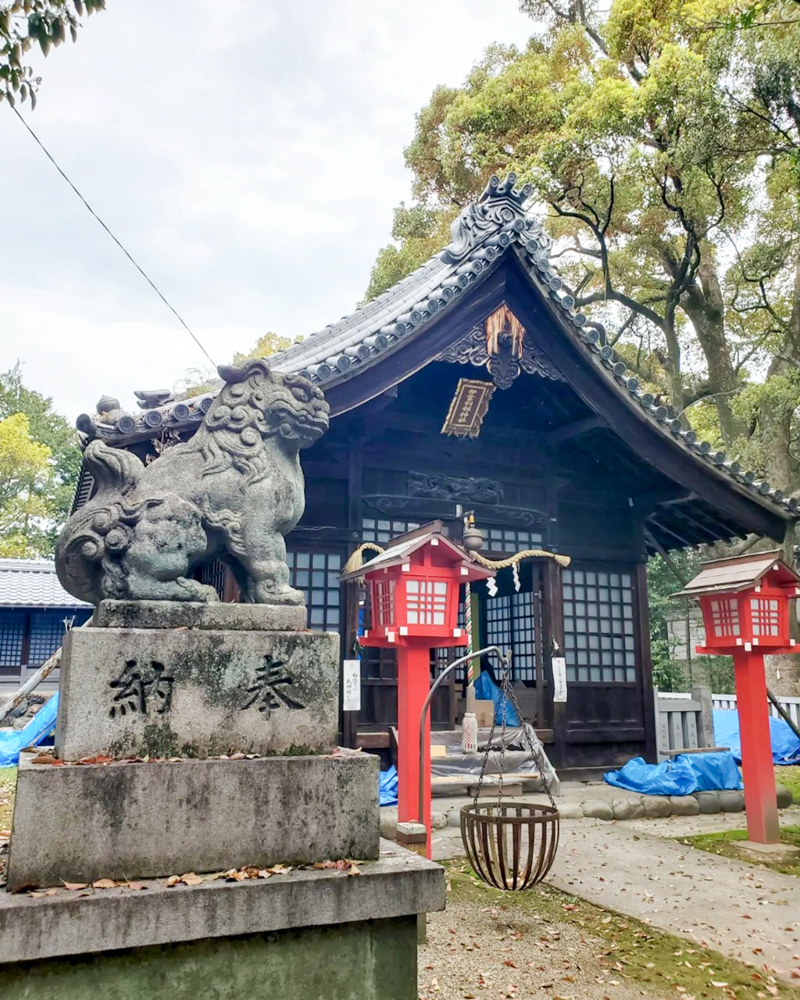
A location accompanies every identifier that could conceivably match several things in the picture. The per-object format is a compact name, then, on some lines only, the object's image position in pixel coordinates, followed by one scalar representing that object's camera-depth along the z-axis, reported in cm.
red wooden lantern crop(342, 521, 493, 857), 627
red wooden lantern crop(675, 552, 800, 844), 749
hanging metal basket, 495
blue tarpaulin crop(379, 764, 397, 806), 825
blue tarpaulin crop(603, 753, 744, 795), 930
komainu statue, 349
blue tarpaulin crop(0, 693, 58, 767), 1323
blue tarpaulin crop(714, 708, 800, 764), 1262
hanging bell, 943
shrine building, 877
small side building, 2170
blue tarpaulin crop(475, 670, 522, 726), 1179
